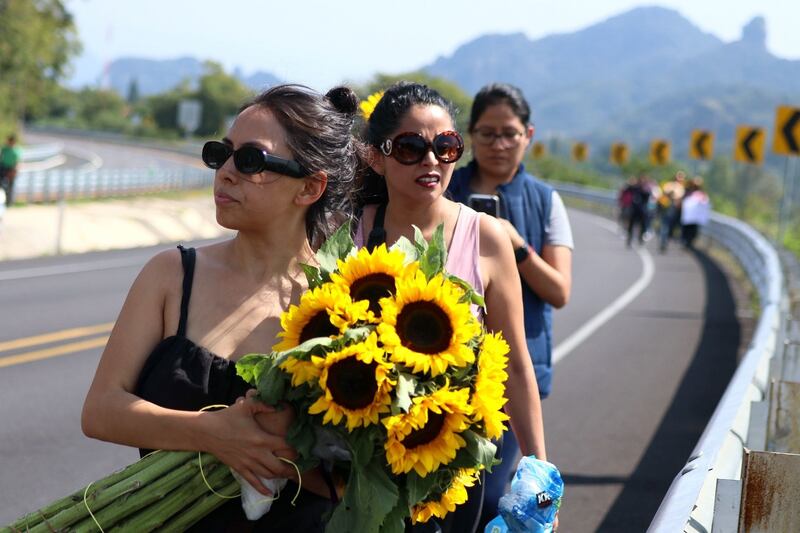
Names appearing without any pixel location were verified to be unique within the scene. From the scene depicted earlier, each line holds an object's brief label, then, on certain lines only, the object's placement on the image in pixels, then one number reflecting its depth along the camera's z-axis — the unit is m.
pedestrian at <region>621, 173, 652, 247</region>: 31.73
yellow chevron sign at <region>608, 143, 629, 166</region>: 58.69
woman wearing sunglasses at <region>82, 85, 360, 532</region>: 2.79
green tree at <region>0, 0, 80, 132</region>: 70.00
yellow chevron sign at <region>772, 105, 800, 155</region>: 23.23
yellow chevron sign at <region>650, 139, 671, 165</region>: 52.47
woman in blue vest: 4.97
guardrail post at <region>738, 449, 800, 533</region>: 3.35
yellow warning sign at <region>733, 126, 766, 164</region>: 30.66
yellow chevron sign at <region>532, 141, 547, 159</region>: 72.69
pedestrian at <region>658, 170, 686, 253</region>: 31.72
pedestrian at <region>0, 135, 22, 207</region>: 29.47
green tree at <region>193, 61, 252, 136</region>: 119.62
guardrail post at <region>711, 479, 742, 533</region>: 3.71
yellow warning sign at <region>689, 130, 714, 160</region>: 41.31
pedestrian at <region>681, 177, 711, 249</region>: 30.73
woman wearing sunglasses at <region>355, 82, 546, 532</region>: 3.65
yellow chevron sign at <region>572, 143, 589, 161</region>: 70.94
